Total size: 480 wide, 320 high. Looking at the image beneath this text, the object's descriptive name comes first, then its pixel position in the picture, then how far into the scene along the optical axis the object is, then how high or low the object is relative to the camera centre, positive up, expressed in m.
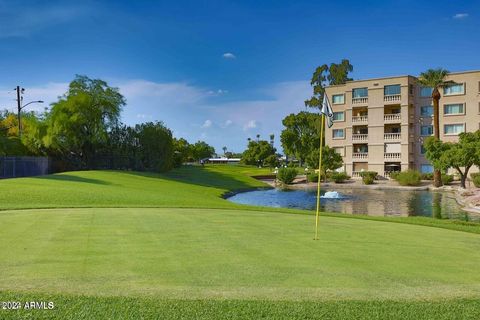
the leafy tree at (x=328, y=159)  64.62 +0.91
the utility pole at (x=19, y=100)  54.33 +7.79
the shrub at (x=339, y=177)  63.25 -1.61
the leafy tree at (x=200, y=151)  139.00 +4.78
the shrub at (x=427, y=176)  62.66 -1.42
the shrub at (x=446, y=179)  57.03 -1.66
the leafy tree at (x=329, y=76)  89.94 +17.89
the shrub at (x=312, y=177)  64.44 -1.69
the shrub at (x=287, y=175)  63.62 -1.37
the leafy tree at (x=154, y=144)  57.56 +2.62
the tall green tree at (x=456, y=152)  48.00 +1.53
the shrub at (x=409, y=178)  57.00 -1.56
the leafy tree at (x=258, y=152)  120.44 +3.60
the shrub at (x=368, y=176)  60.75 -1.45
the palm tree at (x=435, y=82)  59.38 +11.14
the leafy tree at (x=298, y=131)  94.50 +7.46
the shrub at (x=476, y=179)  49.53 -1.44
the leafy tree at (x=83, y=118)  51.94 +5.55
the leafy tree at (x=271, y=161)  113.81 +1.06
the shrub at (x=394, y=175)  59.84 -1.25
